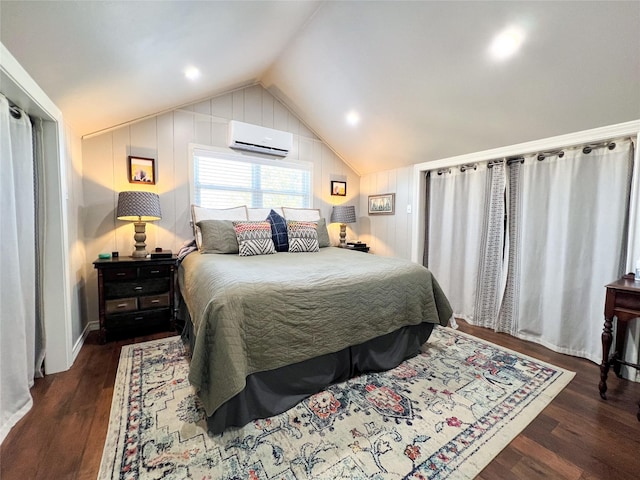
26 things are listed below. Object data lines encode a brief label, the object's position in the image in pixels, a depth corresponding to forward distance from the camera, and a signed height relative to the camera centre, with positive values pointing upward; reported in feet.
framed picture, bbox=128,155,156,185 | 9.25 +1.77
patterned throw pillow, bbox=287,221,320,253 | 9.48 -0.50
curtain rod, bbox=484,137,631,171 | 7.00 +2.19
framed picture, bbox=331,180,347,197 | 13.79 +1.82
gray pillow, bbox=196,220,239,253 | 8.58 -0.49
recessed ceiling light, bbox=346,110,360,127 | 10.69 +4.28
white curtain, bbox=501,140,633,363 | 6.99 -0.47
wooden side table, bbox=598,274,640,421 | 5.44 -1.69
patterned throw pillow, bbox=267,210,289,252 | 9.53 -0.37
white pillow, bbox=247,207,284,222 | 10.37 +0.34
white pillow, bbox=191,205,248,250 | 9.36 +0.27
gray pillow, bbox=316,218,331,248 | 10.82 -0.47
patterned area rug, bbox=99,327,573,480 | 3.93 -3.55
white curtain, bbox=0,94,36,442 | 4.67 -0.94
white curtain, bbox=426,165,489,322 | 9.92 -0.23
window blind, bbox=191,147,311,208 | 10.62 +1.78
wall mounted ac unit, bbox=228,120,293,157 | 10.64 +3.43
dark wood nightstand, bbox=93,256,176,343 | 7.85 -2.26
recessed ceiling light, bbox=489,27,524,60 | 5.96 +4.19
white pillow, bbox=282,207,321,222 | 11.08 +0.37
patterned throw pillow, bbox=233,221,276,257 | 8.51 -0.51
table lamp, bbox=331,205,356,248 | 13.05 +0.46
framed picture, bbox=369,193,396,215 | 12.93 +1.01
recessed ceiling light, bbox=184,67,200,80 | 7.70 +4.36
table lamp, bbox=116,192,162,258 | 8.21 +0.33
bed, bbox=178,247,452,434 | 4.42 -2.01
